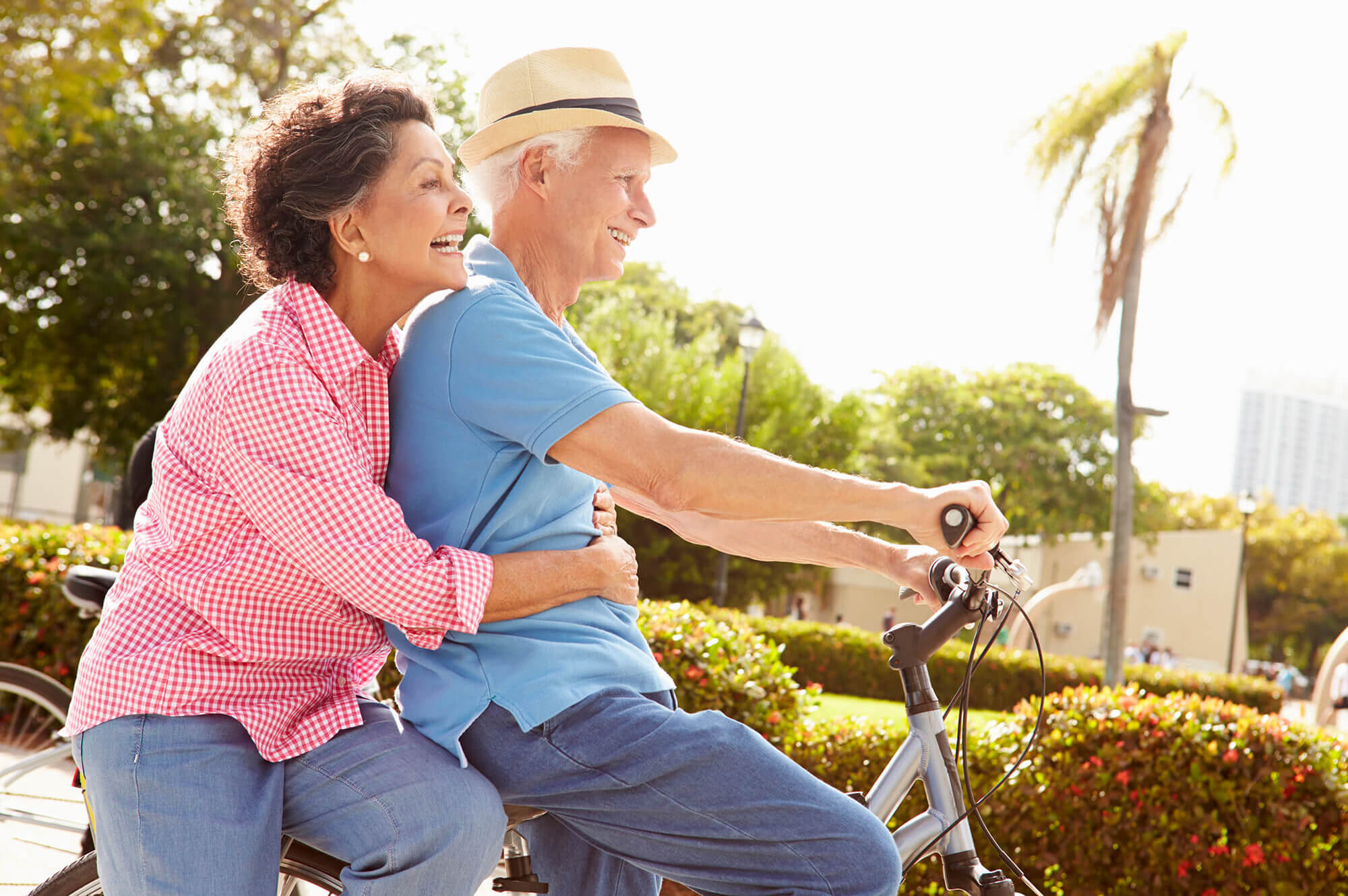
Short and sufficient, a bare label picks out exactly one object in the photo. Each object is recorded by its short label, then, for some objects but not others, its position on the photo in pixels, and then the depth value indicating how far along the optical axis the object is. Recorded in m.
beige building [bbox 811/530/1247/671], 42.31
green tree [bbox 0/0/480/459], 18.31
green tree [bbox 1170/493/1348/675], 53.66
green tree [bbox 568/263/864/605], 18.91
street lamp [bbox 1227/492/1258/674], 31.23
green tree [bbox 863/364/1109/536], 35.03
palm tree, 16.27
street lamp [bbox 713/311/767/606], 17.34
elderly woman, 1.68
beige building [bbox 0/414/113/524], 34.28
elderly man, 1.70
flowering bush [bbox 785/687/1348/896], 4.25
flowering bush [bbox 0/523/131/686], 7.14
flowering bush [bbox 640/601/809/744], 5.23
